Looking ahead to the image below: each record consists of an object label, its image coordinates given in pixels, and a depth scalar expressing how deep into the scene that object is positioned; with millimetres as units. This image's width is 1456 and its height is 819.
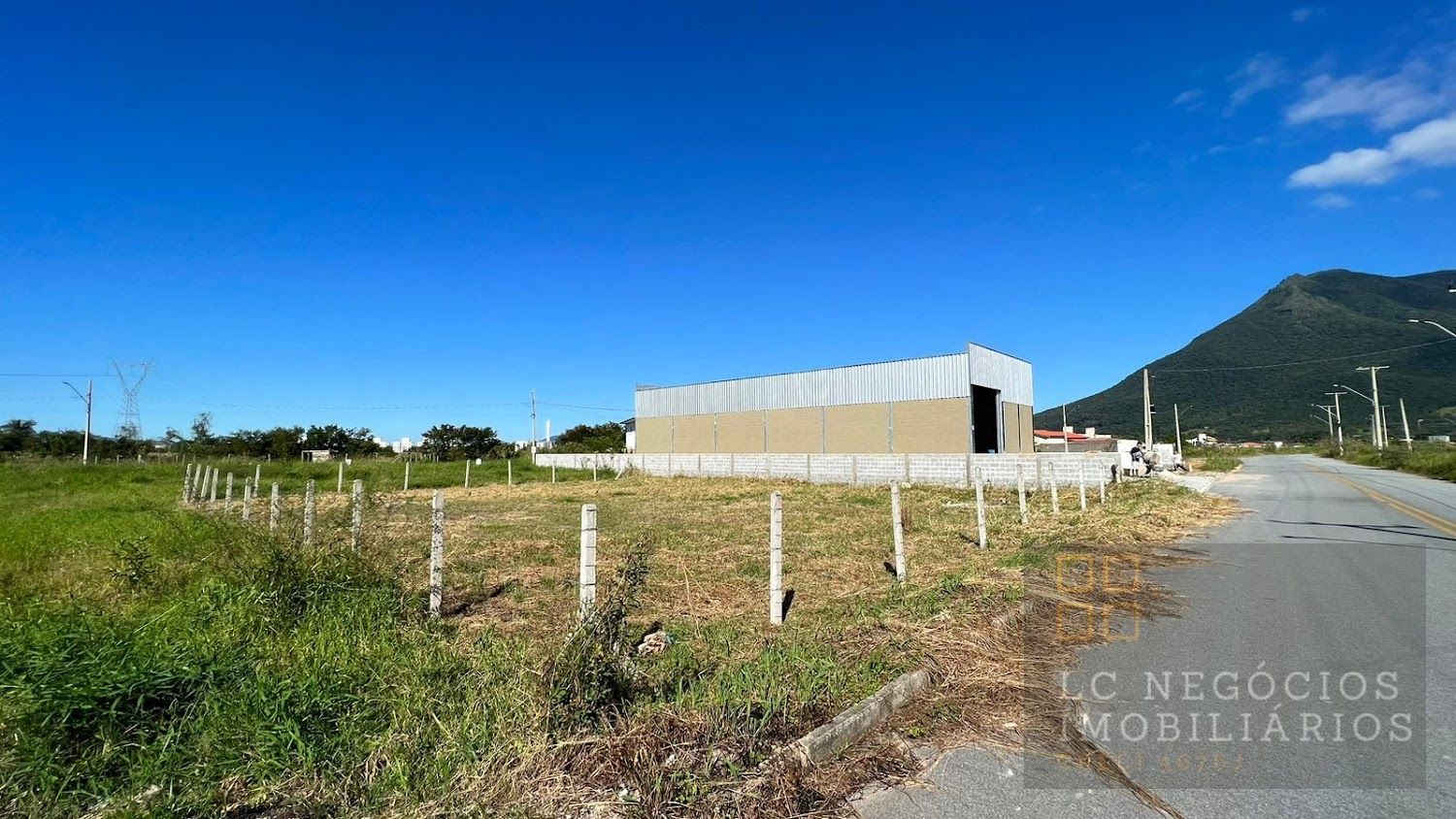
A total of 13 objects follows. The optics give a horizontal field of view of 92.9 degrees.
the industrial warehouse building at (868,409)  32500
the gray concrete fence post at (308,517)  7755
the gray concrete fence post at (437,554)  7195
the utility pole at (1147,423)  40156
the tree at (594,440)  67625
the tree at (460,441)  61219
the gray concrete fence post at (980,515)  11578
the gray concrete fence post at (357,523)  7402
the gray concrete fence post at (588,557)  5531
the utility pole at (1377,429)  52384
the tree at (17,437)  61125
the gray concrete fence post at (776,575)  6867
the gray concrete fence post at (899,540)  8656
